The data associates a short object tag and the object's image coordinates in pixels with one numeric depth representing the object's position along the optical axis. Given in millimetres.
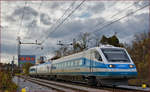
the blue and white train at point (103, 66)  16391
